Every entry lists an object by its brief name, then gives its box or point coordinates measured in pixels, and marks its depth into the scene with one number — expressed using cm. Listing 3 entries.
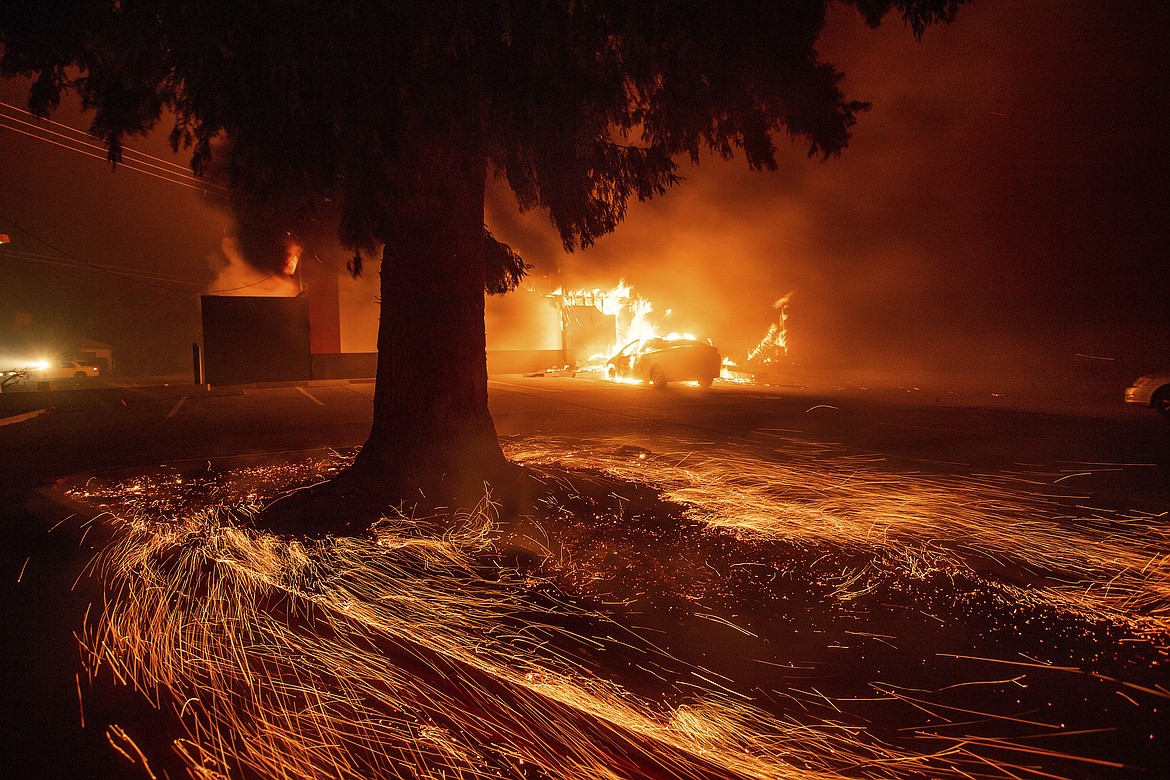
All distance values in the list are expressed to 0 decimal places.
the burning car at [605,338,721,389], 1903
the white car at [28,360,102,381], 3809
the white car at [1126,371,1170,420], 1218
